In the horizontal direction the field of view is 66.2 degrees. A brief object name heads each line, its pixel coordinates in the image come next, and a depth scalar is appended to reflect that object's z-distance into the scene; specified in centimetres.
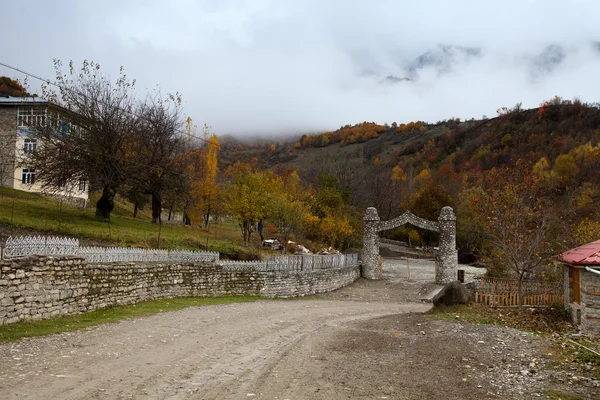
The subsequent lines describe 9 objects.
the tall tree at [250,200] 3319
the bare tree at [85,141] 2850
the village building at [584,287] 1372
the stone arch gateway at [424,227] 2994
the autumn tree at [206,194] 4016
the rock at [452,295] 1784
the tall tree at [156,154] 3156
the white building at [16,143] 3456
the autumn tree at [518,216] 1903
